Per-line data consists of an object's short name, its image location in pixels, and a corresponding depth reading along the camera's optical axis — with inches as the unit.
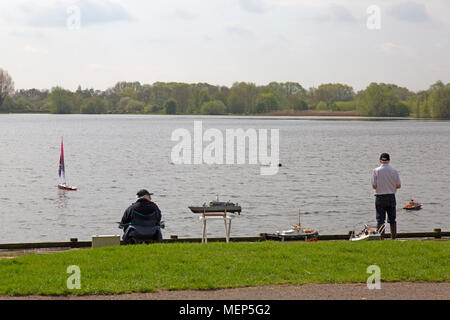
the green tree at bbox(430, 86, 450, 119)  7506.4
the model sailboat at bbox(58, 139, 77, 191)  1777.8
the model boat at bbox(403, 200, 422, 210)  1450.0
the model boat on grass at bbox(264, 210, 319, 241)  866.3
